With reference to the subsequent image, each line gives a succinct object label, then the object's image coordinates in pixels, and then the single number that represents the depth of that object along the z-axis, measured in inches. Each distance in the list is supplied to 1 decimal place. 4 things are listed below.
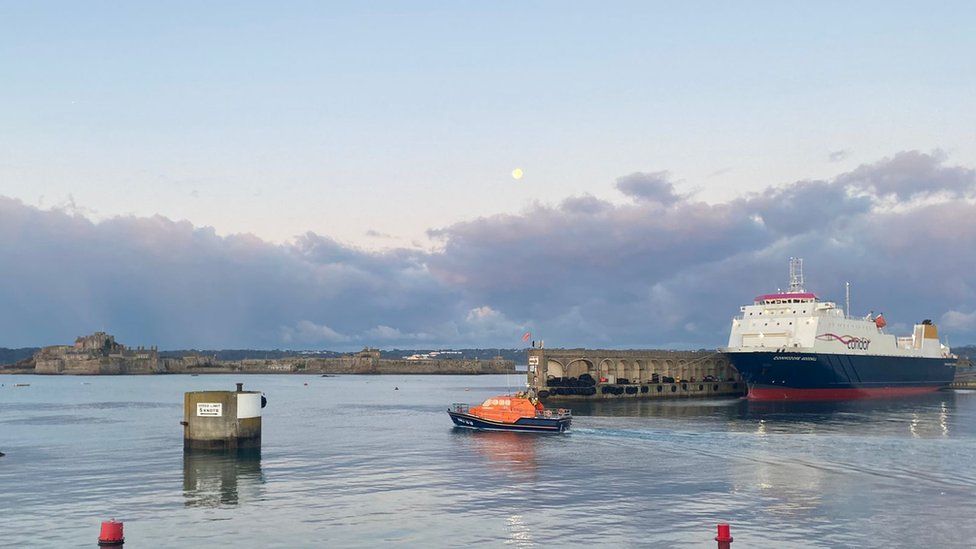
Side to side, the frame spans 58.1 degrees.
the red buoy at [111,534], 1189.1
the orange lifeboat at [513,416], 3068.4
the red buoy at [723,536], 1178.0
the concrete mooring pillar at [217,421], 2393.0
